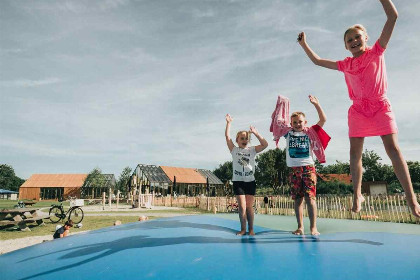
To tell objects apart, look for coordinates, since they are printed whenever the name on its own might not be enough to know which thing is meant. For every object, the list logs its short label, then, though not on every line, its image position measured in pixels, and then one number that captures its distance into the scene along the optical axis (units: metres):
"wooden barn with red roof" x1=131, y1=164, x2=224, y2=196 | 38.19
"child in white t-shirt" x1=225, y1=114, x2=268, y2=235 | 3.54
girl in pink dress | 2.41
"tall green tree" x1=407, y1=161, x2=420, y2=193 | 59.93
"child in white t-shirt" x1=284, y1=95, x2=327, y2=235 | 3.35
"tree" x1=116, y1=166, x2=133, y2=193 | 52.30
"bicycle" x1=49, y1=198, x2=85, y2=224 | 14.08
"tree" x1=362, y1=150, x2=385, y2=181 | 58.44
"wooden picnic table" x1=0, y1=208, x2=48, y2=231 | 11.21
